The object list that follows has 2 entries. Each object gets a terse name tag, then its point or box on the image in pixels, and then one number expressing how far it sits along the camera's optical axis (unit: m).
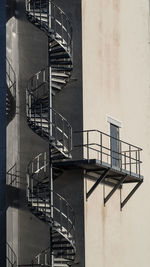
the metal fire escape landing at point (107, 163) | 33.94
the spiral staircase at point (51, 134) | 33.00
